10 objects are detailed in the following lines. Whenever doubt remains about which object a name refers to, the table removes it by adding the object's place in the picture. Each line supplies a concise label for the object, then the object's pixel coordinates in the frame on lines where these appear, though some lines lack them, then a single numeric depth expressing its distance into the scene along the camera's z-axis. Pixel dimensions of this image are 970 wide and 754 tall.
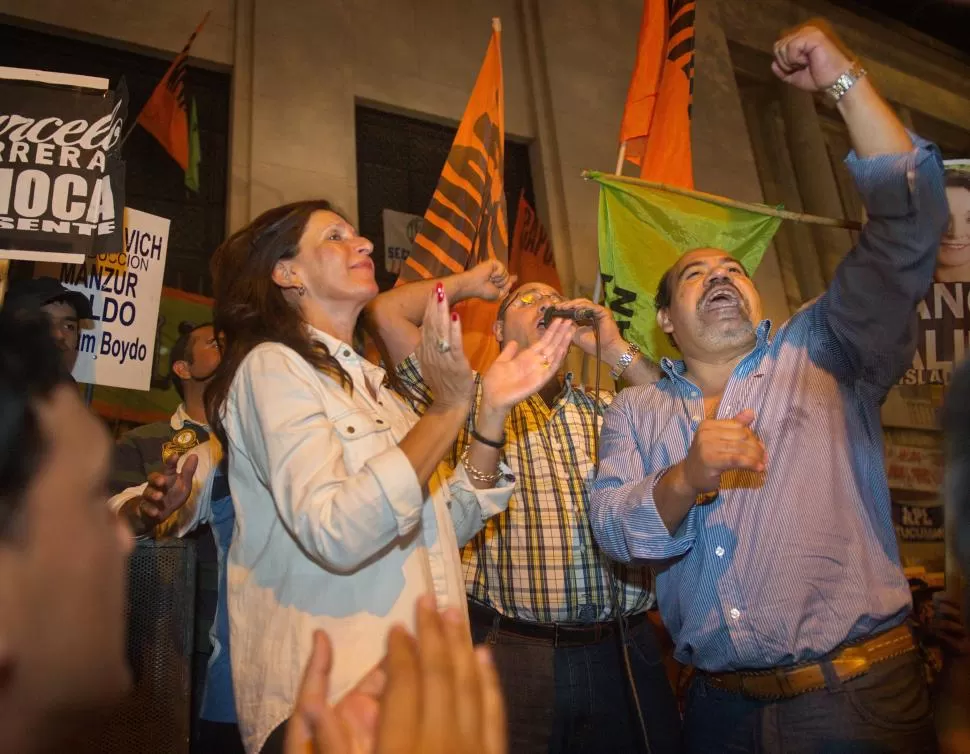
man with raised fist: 1.88
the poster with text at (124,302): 3.50
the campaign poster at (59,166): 3.15
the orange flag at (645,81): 4.38
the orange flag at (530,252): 5.58
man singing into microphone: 2.45
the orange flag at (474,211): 4.14
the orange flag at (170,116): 4.93
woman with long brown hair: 1.47
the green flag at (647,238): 3.97
